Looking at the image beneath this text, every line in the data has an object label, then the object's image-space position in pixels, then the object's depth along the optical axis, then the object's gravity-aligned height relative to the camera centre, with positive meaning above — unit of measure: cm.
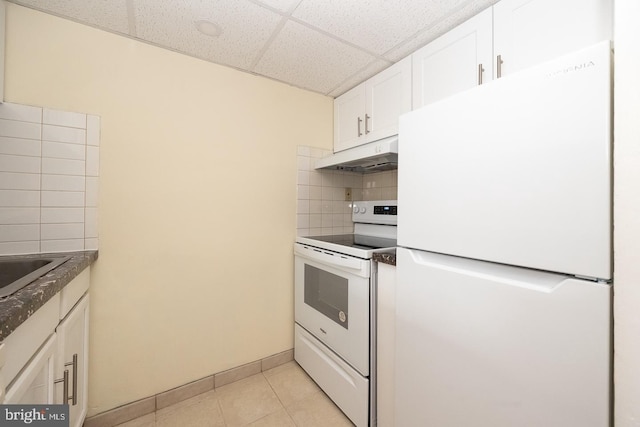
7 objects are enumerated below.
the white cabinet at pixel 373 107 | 157 +75
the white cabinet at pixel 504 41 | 92 +75
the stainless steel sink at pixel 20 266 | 106 -23
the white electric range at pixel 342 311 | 127 -56
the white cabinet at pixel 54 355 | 64 -45
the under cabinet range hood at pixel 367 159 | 137 +37
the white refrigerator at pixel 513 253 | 63 -11
